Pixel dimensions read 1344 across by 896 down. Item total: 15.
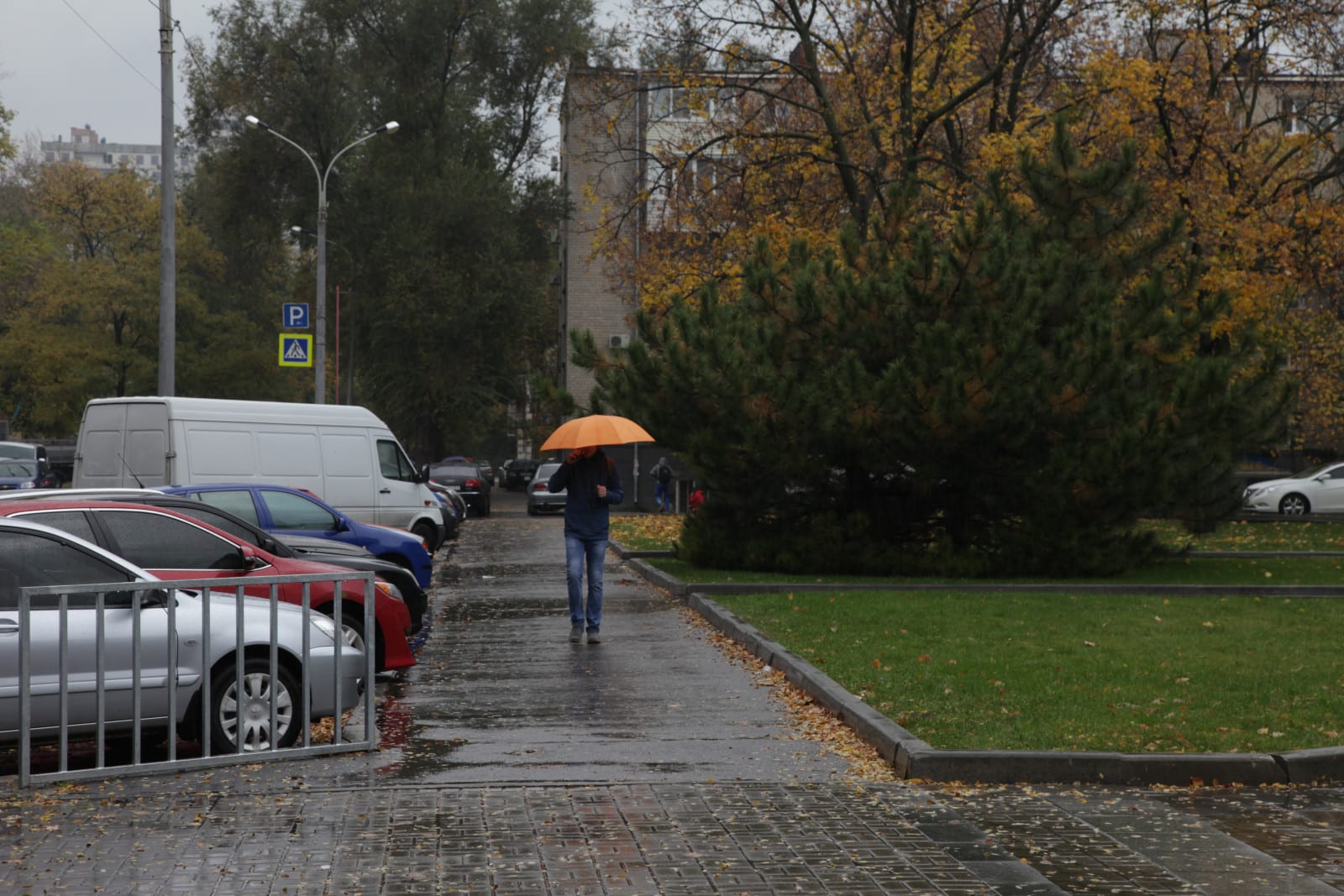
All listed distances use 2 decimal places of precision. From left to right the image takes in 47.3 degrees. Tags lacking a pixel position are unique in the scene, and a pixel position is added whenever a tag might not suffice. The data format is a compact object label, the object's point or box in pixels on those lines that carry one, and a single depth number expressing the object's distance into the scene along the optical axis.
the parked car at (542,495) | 42.94
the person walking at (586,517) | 13.77
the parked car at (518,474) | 67.25
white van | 20.22
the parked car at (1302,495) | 38.94
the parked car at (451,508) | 28.05
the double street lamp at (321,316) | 35.12
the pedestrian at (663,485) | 42.28
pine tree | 18.80
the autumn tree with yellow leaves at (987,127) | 28.20
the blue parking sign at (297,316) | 34.28
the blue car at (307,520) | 16.53
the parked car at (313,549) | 10.95
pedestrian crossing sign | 32.50
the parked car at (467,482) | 42.56
